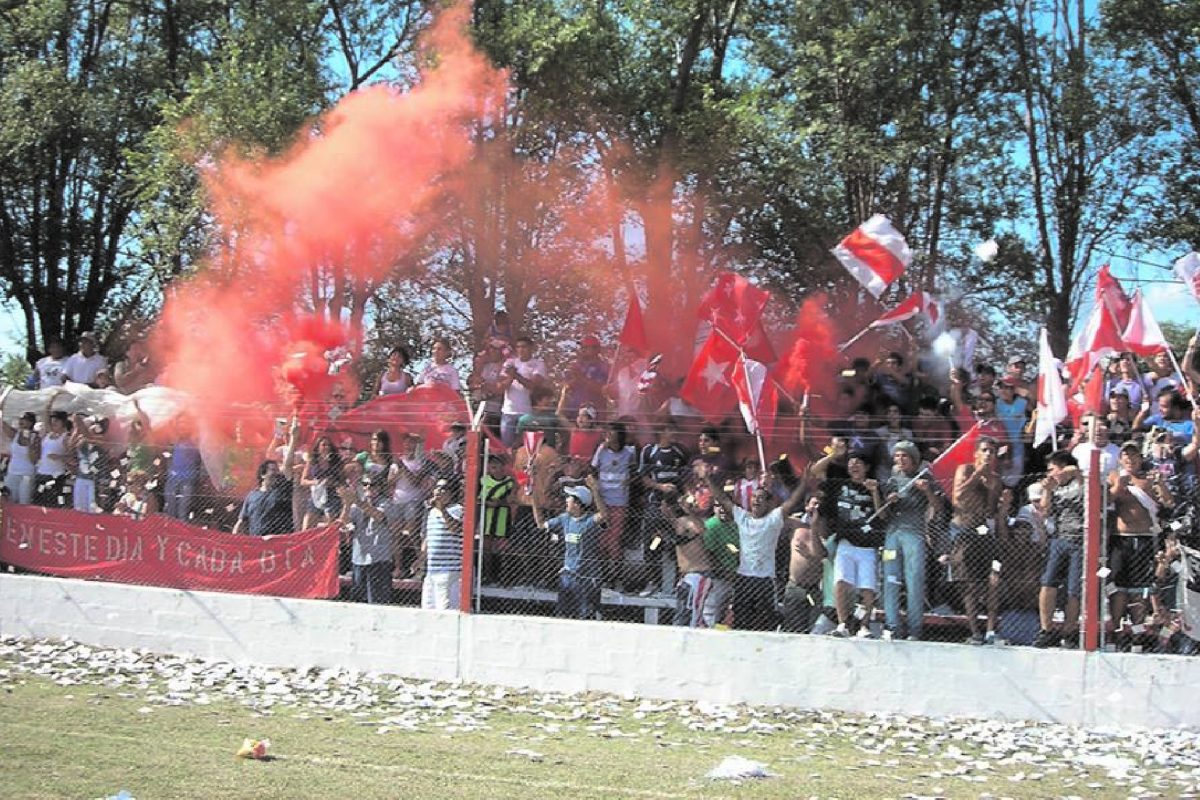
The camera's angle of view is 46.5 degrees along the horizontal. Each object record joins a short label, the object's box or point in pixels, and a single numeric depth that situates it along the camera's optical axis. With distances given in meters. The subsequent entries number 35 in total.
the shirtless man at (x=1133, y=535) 10.02
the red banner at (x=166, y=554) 11.84
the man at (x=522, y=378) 13.76
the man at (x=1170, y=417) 11.23
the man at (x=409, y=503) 11.84
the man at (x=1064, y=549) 10.08
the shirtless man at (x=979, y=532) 10.41
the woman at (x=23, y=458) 13.70
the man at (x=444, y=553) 11.45
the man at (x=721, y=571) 11.02
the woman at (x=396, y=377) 14.05
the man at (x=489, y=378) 13.89
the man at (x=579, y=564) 11.23
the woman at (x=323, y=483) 12.09
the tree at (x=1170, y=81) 17.48
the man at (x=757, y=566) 10.89
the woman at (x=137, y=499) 12.97
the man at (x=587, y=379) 13.80
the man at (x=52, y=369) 16.19
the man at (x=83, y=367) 16.28
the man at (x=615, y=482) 11.38
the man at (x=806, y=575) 10.80
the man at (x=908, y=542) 10.48
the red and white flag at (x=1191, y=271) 11.92
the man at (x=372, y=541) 11.77
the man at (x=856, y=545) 10.65
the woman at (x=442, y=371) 13.96
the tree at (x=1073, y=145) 18.03
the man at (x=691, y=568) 11.06
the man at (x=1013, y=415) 11.48
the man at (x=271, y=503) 12.27
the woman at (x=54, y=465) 13.55
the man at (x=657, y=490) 11.27
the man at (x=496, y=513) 11.32
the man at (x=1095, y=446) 9.95
